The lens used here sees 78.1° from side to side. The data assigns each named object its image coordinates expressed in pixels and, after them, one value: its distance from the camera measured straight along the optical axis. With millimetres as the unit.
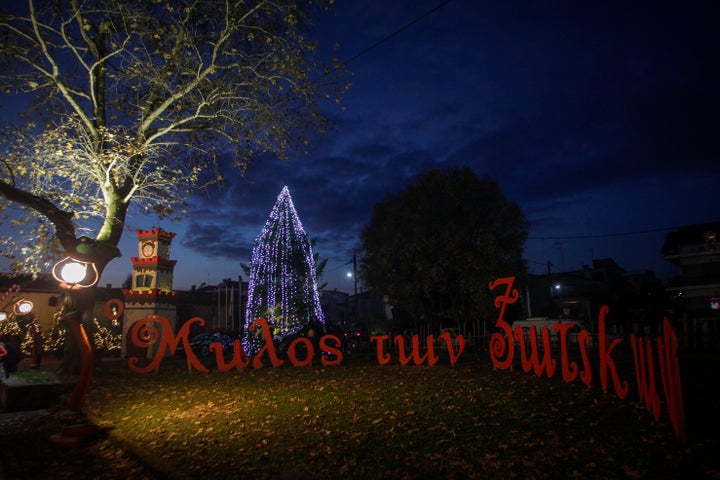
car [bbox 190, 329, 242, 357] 25891
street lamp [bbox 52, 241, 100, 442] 7523
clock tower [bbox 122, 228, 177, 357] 21938
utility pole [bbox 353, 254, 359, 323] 30169
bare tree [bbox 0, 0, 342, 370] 12555
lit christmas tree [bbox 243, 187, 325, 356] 25141
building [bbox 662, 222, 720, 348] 37719
